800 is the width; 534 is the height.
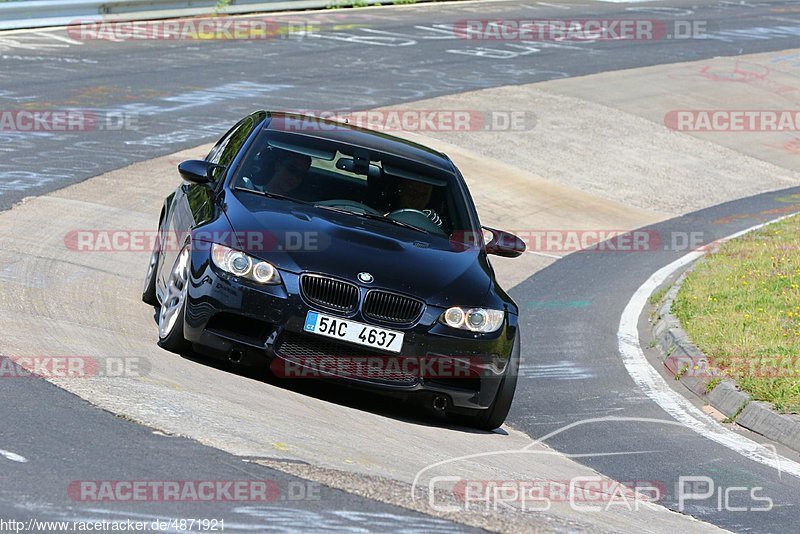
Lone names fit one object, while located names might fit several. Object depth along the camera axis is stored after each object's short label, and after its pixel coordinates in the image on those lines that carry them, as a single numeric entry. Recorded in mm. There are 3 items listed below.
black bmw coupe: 14625
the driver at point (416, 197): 17531
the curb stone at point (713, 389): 17328
